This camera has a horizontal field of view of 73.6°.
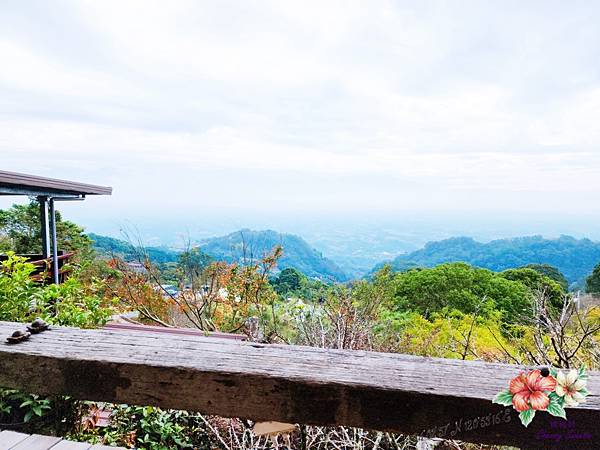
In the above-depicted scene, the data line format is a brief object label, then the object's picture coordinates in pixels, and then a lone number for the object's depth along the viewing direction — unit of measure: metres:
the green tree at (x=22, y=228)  9.06
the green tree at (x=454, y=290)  8.58
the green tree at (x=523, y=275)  10.16
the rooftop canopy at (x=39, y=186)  4.85
